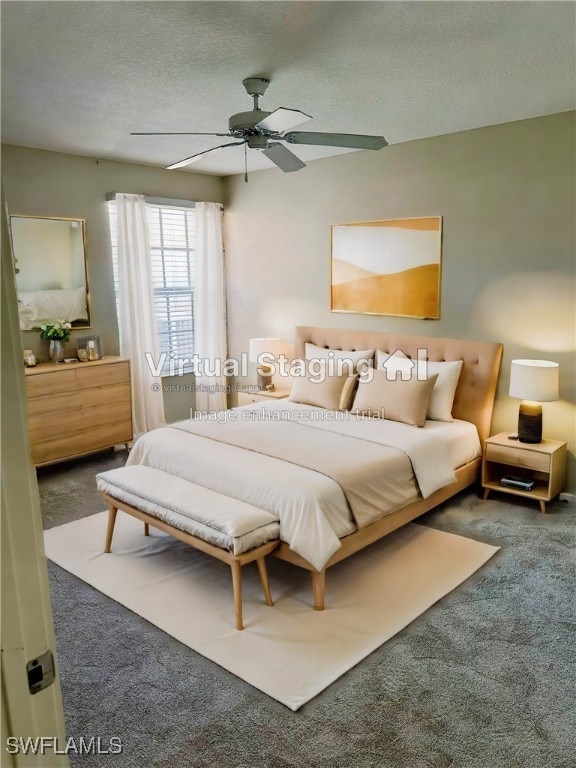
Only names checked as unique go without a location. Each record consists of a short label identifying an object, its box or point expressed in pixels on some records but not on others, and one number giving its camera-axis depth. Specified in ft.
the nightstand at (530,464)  13.38
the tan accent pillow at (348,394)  15.80
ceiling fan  9.14
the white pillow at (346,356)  16.56
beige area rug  8.47
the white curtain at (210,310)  20.98
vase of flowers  16.80
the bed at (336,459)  10.05
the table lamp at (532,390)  13.19
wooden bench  9.40
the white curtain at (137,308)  18.63
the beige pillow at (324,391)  15.83
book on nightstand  13.84
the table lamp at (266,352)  19.22
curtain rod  18.31
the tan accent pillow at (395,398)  14.20
